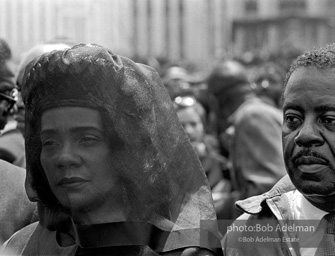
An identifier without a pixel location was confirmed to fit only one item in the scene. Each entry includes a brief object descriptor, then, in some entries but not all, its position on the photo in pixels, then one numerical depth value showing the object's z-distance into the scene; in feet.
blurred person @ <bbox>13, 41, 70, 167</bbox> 17.19
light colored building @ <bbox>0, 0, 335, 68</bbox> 179.93
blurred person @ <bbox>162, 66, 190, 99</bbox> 36.91
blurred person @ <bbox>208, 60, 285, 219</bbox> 20.44
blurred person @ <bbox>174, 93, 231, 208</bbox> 25.89
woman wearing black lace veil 11.33
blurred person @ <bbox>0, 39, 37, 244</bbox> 13.94
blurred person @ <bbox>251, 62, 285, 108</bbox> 32.14
